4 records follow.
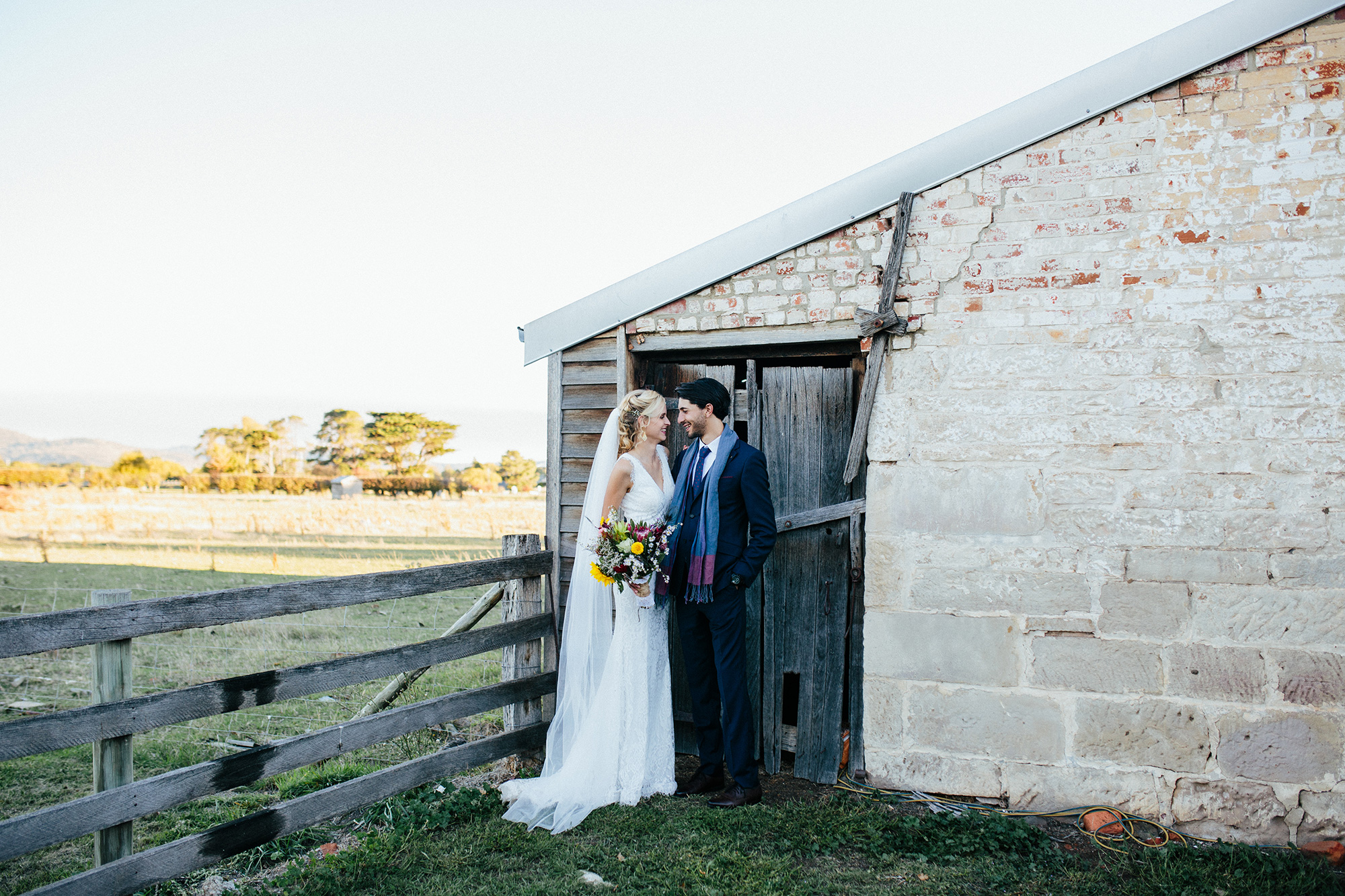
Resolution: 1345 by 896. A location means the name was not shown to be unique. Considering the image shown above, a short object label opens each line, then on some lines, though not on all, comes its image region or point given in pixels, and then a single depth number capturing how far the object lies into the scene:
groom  4.23
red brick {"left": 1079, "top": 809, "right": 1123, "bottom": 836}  3.89
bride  4.23
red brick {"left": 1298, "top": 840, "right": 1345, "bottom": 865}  3.65
